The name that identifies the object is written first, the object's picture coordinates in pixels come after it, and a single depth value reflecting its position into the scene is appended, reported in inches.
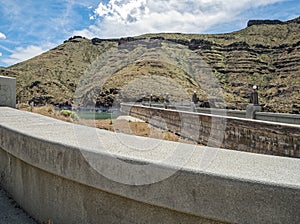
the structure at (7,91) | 207.8
